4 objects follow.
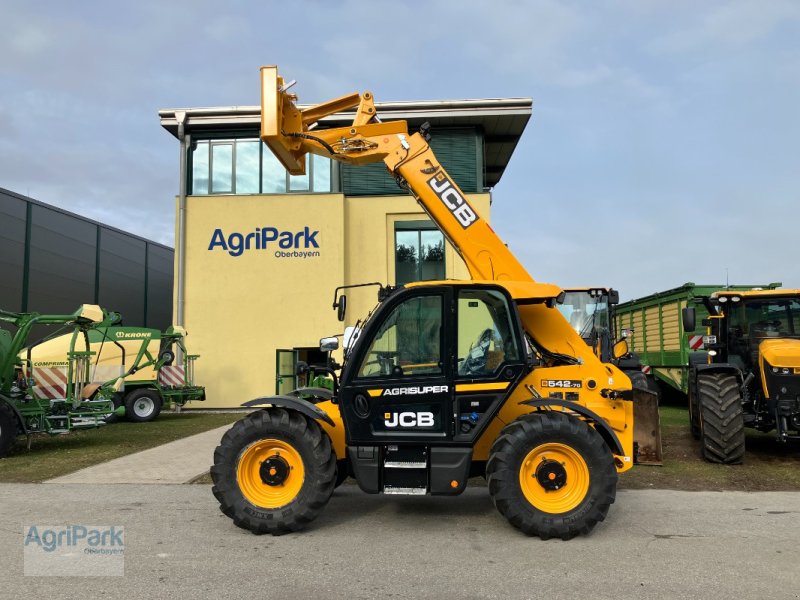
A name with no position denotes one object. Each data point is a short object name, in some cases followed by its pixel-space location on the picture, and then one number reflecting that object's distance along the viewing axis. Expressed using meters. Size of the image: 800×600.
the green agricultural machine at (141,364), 15.40
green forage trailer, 15.14
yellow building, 18.55
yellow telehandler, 5.03
